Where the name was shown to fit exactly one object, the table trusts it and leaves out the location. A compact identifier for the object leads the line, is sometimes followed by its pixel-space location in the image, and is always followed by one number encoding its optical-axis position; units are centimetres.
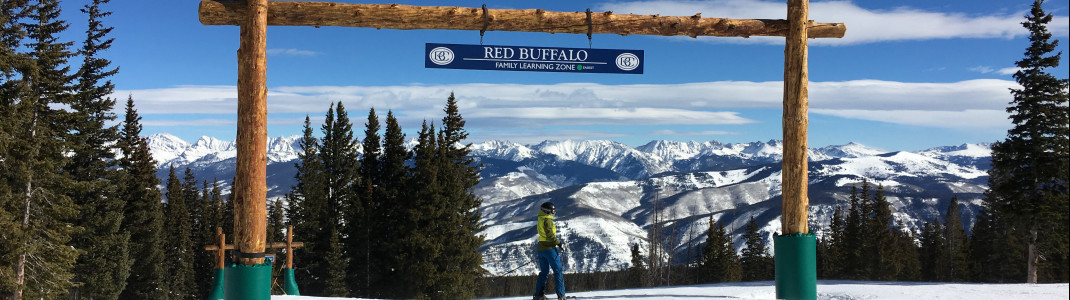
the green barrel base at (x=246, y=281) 1038
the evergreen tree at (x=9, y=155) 2644
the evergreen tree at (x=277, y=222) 6242
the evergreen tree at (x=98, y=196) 4006
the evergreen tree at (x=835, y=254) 6469
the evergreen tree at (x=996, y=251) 5584
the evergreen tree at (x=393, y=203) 4325
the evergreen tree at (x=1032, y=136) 2652
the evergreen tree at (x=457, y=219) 4256
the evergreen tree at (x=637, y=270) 7894
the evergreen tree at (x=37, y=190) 2780
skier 1147
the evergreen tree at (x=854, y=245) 6141
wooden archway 1030
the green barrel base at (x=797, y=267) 1167
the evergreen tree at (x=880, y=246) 6275
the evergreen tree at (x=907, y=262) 6931
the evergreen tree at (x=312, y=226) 4953
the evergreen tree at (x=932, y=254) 7156
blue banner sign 1166
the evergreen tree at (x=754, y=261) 6975
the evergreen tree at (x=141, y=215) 4659
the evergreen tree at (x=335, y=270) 4594
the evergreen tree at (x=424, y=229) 4150
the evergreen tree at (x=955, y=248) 6387
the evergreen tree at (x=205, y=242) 6009
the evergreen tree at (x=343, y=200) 4762
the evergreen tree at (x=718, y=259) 6869
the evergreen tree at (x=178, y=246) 5644
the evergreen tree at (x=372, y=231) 4544
